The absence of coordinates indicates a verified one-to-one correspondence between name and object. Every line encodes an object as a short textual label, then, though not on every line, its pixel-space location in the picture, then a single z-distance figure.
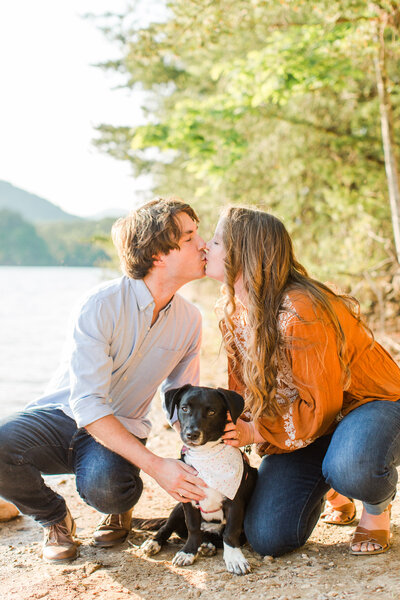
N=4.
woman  3.06
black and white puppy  3.11
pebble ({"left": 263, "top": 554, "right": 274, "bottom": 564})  3.17
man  3.25
